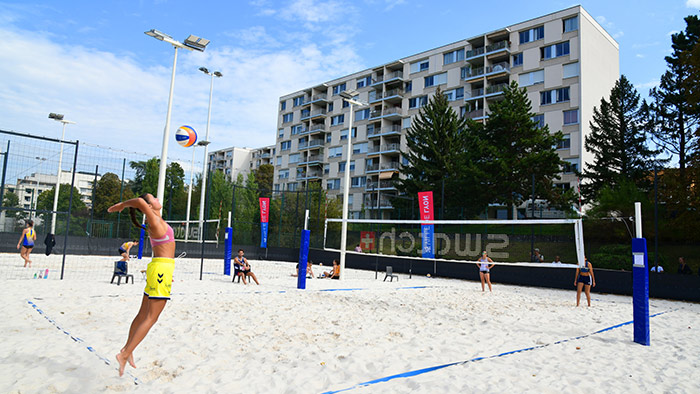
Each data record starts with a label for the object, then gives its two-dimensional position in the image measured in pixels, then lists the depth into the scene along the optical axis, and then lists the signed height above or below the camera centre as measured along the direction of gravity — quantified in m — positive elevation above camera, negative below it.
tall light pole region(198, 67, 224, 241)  26.05 +9.78
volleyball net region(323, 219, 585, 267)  20.50 -0.02
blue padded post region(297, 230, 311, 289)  12.64 -0.94
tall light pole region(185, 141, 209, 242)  24.86 +5.83
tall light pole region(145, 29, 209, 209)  12.91 +5.67
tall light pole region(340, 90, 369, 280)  16.53 +1.72
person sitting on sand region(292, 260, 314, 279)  16.83 -1.52
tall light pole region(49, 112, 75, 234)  20.61 +5.73
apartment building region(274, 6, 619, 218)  37.06 +15.72
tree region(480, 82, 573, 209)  28.27 +5.81
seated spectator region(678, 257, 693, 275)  15.22 -0.63
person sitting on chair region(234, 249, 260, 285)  13.19 -1.13
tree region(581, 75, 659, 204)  28.81 +7.19
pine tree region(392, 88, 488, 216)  32.59 +7.20
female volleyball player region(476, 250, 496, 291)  14.52 -0.77
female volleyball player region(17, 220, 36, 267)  13.59 -0.62
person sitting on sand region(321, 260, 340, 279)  16.92 -1.45
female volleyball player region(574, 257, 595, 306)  11.63 -0.88
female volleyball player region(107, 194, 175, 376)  4.22 -0.48
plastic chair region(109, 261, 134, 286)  11.43 -1.21
